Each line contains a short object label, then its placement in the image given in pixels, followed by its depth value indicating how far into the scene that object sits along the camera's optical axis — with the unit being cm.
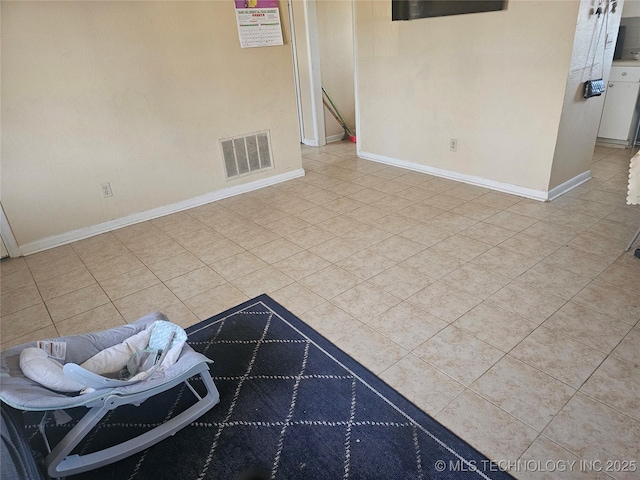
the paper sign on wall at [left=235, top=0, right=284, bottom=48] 359
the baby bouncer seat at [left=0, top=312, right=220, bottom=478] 136
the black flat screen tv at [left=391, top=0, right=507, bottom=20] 323
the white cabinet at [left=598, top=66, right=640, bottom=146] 434
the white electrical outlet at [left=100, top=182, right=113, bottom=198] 333
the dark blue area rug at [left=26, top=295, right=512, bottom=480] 143
